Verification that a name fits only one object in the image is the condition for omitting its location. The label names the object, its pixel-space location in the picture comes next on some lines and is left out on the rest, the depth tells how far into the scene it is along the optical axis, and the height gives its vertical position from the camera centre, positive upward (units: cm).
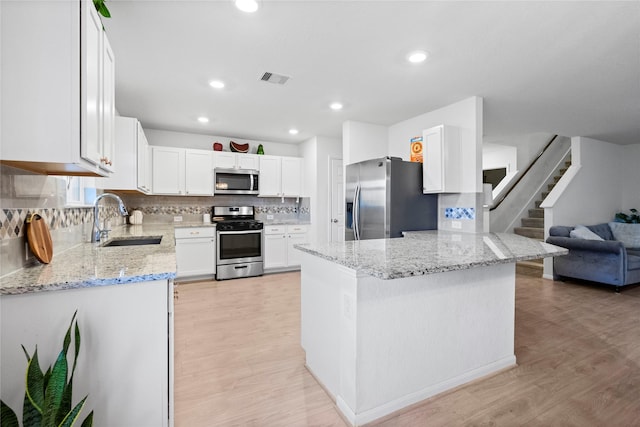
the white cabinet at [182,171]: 442 +64
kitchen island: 157 -63
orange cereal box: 369 +79
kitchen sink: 261 -24
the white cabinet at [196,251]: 437 -55
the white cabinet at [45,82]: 108 +49
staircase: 520 -26
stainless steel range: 456 -51
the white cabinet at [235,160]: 482 +88
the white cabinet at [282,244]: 495 -51
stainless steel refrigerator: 326 +15
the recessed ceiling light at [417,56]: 226 +122
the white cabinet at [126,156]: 284 +56
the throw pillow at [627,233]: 477 -32
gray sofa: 391 -64
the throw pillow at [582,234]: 440 -29
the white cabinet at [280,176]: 516 +66
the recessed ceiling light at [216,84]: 282 +125
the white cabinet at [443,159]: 318 +59
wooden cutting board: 140 -12
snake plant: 86 -55
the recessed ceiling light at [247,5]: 172 +122
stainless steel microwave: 477 +53
